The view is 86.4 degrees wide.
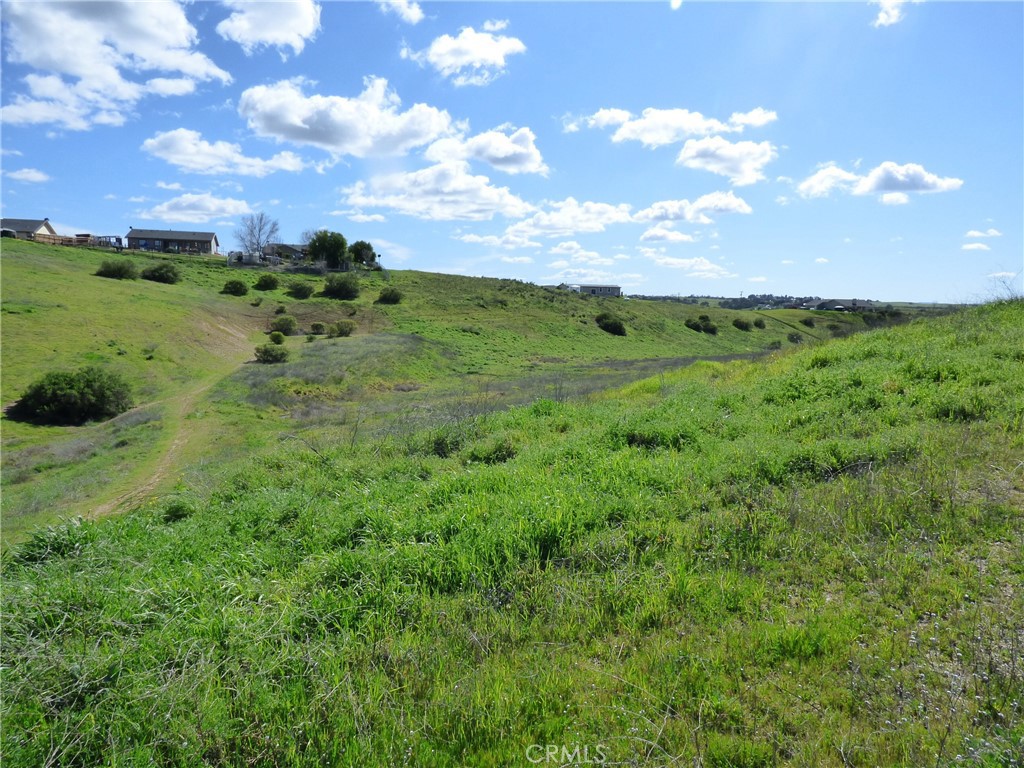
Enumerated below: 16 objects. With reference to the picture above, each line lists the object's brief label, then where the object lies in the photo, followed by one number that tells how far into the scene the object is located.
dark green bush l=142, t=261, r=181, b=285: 46.59
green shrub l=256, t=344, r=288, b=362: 30.80
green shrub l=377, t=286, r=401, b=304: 55.66
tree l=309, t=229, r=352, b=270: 73.50
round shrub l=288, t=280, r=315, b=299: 52.25
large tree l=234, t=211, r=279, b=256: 92.44
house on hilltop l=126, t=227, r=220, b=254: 96.50
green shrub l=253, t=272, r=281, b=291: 53.53
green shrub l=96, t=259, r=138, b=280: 43.28
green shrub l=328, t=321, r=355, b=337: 41.41
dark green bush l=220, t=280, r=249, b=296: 48.19
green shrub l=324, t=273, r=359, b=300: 54.69
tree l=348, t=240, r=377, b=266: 81.12
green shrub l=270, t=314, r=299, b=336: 41.47
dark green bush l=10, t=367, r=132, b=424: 19.80
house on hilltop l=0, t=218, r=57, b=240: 81.40
